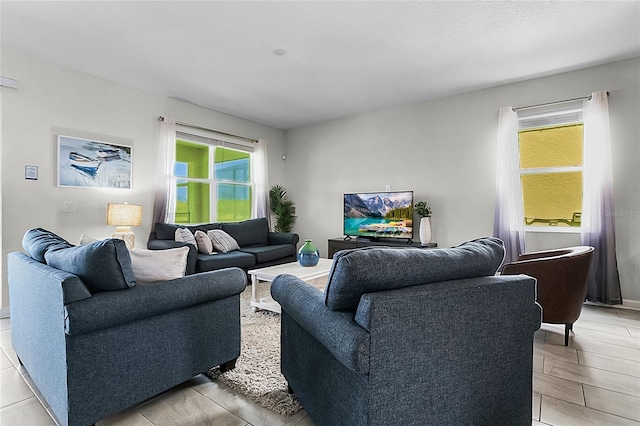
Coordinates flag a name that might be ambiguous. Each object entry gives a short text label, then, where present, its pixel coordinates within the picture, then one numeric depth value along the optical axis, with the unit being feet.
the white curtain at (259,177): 19.57
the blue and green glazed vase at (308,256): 10.94
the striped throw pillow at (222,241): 15.10
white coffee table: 10.08
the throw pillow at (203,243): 14.32
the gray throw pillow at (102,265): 4.92
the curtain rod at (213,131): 15.67
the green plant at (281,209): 20.48
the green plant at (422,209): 15.33
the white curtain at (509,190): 13.33
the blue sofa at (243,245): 13.16
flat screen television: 15.90
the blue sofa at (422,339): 3.55
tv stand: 15.34
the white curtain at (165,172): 14.80
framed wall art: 12.16
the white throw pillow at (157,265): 5.74
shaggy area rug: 5.81
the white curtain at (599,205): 11.50
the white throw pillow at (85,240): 6.98
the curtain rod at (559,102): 12.23
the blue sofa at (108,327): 4.75
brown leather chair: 8.36
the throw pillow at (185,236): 13.98
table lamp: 12.32
